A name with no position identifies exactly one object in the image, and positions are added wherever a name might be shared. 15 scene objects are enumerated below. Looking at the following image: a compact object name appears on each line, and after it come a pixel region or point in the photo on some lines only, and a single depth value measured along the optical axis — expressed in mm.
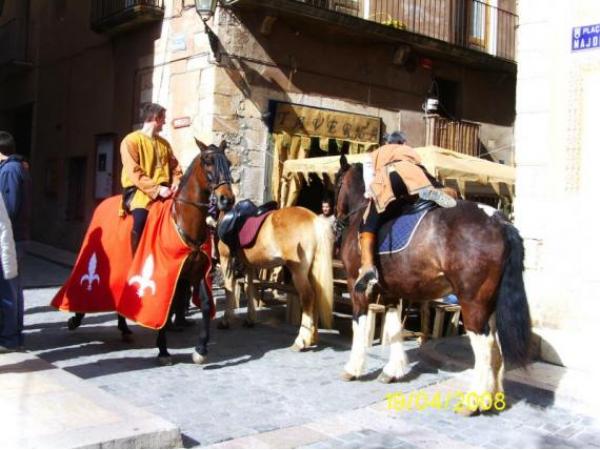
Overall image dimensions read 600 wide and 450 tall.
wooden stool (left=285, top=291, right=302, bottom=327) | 8586
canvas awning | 9305
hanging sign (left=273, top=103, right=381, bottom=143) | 12000
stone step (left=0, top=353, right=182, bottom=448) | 3705
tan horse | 7133
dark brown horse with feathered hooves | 4902
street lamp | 10453
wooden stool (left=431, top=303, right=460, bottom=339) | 7480
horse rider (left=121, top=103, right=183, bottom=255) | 6527
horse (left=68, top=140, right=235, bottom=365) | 6078
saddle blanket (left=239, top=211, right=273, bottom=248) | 7590
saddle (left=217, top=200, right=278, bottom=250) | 7668
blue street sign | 6434
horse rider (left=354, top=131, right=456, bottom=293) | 5477
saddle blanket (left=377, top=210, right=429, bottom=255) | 5457
